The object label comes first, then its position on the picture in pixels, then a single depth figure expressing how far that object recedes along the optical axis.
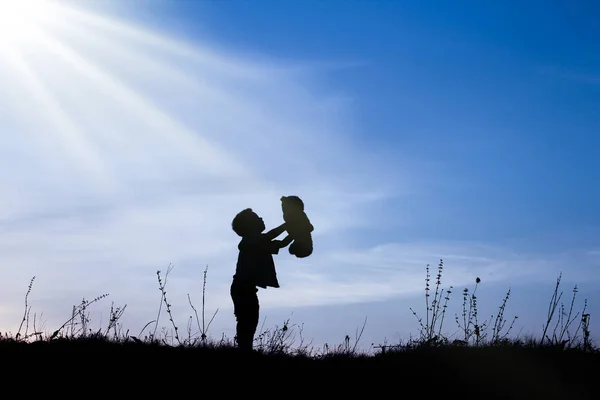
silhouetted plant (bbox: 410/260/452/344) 9.34
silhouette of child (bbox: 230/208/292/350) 9.34
